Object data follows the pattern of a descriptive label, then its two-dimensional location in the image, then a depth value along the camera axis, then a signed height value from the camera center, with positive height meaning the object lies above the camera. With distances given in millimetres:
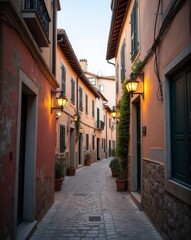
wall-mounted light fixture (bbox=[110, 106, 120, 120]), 12992 +1594
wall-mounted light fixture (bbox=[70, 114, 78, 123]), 16844 +1775
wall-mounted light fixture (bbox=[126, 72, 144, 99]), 7250 +1615
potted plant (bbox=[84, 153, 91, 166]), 20969 -970
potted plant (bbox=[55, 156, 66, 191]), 10062 -970
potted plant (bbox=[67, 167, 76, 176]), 14414 -1234
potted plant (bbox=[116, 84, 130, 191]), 9592 +283
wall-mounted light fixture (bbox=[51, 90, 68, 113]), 8393 +1374
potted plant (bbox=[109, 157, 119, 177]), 12101 -806
